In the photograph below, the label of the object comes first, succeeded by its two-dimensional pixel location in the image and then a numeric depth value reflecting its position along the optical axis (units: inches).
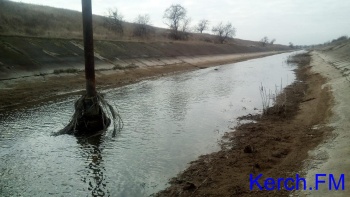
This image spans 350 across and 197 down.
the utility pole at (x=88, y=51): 425.1
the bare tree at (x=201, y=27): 4338.6
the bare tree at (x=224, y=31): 3891.7
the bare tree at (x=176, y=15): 3250.5
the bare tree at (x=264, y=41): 5659.0
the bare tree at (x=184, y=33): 2883.4
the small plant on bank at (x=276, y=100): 516.3
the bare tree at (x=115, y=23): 2201.0
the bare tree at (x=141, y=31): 2239.2
